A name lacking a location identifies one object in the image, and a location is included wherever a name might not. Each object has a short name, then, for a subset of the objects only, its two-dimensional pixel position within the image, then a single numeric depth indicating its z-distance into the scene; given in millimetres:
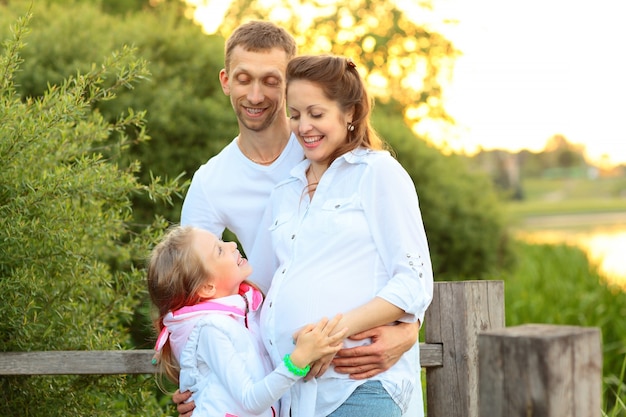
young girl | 2471
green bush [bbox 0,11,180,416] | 3367
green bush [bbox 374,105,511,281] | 9180
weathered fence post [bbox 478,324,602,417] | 1947
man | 3193
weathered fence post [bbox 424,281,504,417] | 3102
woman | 2553
